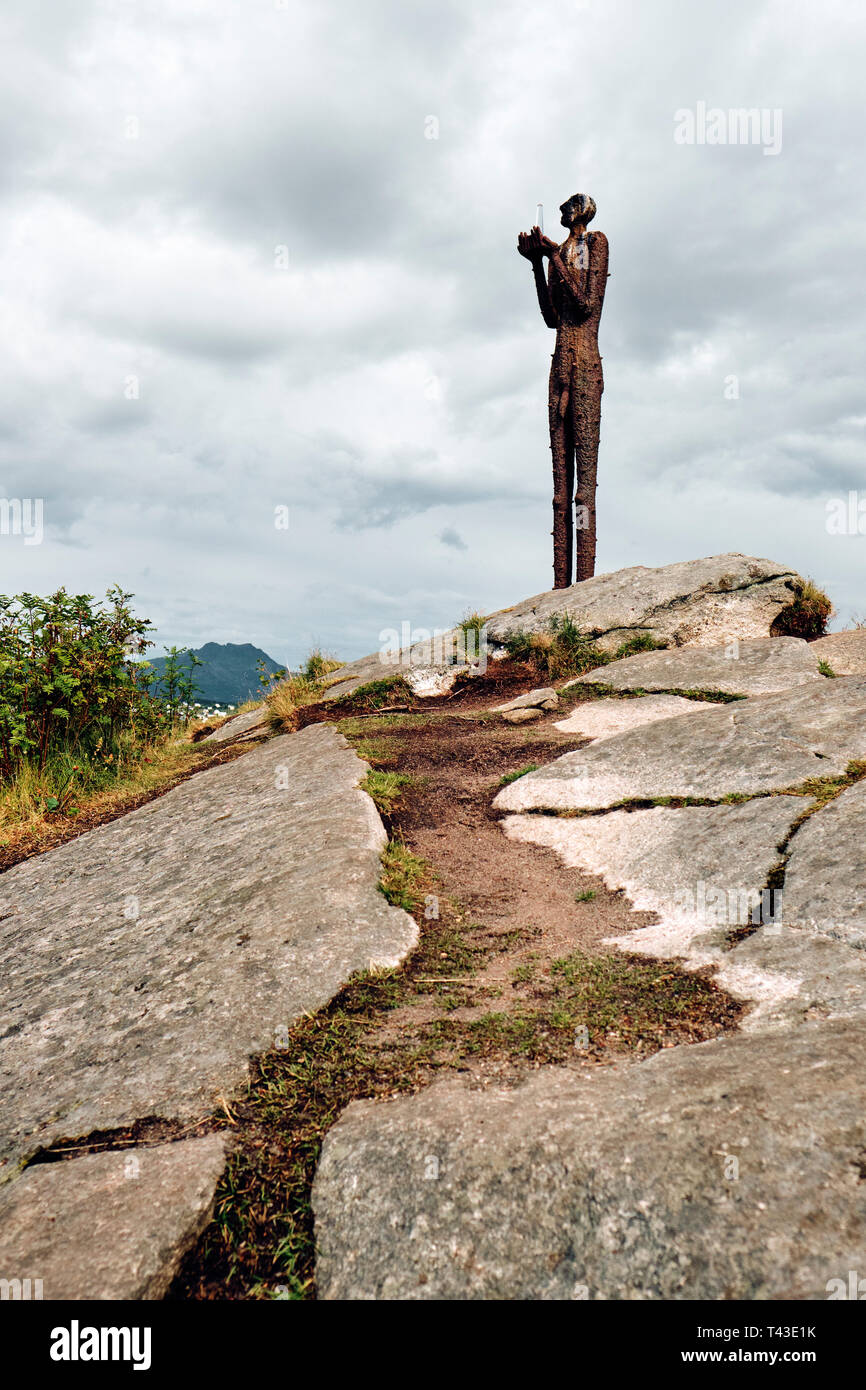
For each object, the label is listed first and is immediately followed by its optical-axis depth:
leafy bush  8.41
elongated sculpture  13.18
